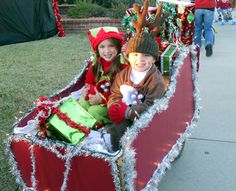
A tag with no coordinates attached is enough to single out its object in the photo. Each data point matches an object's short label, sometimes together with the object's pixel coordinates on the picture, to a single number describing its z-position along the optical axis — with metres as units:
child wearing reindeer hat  2.50
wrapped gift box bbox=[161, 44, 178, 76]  3.03
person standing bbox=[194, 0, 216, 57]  6.86
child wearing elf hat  3.02
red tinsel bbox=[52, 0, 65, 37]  8.89
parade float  2.05
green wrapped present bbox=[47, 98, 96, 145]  2.22
